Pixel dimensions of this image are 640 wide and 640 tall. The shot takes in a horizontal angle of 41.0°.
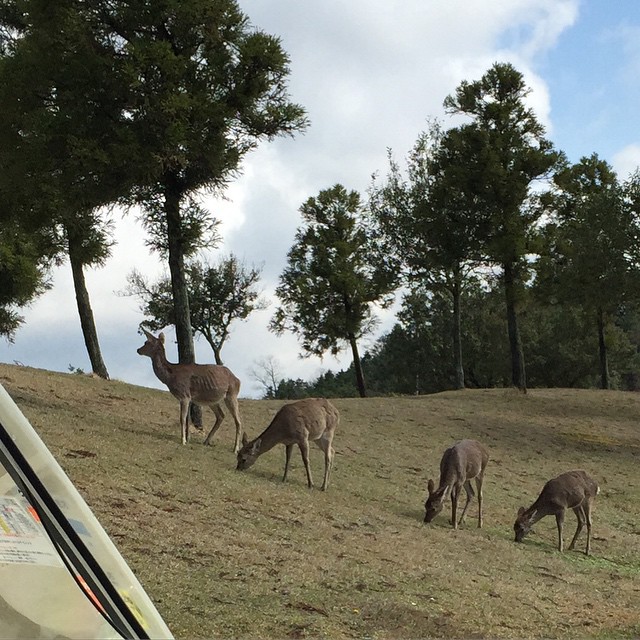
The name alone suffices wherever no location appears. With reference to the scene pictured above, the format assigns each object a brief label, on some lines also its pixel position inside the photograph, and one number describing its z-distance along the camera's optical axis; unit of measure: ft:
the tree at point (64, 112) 61.46
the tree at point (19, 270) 104.78
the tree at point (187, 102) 60.34
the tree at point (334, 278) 136.98
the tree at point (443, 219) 122.11
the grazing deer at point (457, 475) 48.42
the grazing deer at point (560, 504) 48.93
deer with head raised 54.24
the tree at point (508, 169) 118.93
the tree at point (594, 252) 104.53
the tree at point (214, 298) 138.92
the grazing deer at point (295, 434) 50.08
